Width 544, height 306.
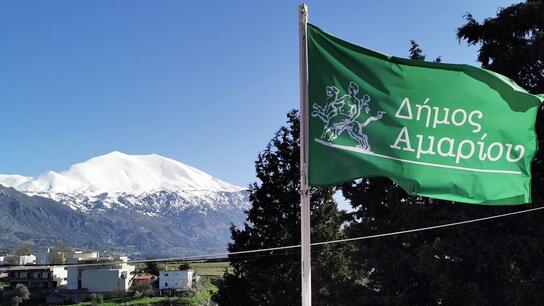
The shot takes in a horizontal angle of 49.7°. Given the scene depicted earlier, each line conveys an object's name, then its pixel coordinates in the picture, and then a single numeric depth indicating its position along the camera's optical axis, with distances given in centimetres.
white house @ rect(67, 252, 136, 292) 12975
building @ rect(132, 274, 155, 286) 13275
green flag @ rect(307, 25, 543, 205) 554
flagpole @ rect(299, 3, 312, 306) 545
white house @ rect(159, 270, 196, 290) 12575
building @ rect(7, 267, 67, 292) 12694
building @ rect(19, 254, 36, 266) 16625
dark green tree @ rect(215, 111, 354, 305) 2409
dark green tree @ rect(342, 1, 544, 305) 1689
